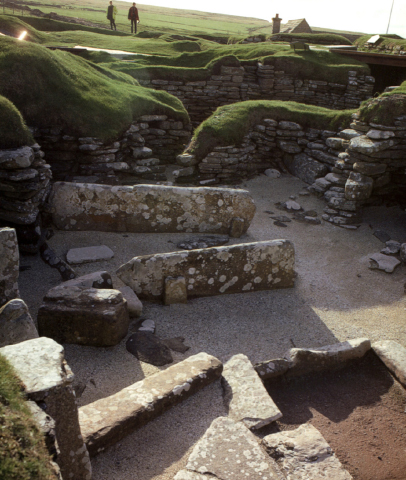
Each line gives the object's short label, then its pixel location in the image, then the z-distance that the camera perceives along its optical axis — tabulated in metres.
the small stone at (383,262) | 7.37
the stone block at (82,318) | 4.46
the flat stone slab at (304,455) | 3.20
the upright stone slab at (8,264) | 4.56
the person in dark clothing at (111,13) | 30.27
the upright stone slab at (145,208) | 7.13
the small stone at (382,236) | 8.63
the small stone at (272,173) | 11.80
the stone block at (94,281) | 5.08
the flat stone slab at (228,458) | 3.00
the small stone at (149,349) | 4.54
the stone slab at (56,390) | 2.44
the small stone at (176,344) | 4.82
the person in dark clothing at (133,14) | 30.39
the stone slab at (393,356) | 4.55
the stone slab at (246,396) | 3.65
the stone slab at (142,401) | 3.22
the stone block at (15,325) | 3.75
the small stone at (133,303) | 5.16
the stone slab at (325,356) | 4.51
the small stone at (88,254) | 6.32
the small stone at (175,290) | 5.53
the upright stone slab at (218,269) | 5.51
